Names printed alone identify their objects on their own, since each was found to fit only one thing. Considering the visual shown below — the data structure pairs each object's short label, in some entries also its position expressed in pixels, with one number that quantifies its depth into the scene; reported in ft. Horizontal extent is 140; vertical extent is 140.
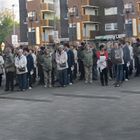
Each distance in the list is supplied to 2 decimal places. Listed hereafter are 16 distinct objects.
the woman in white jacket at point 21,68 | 42.40
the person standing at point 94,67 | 46.90
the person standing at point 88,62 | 45.03
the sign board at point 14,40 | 81.53
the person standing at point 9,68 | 42.71
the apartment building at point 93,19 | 168.26
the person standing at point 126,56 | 44.21
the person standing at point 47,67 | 43.84
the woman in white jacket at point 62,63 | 43.60
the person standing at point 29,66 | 44.21
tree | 177.08
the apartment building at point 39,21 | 173.42
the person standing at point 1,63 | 46.88
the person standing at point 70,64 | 45.30
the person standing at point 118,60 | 41.48
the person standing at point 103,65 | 41.89
